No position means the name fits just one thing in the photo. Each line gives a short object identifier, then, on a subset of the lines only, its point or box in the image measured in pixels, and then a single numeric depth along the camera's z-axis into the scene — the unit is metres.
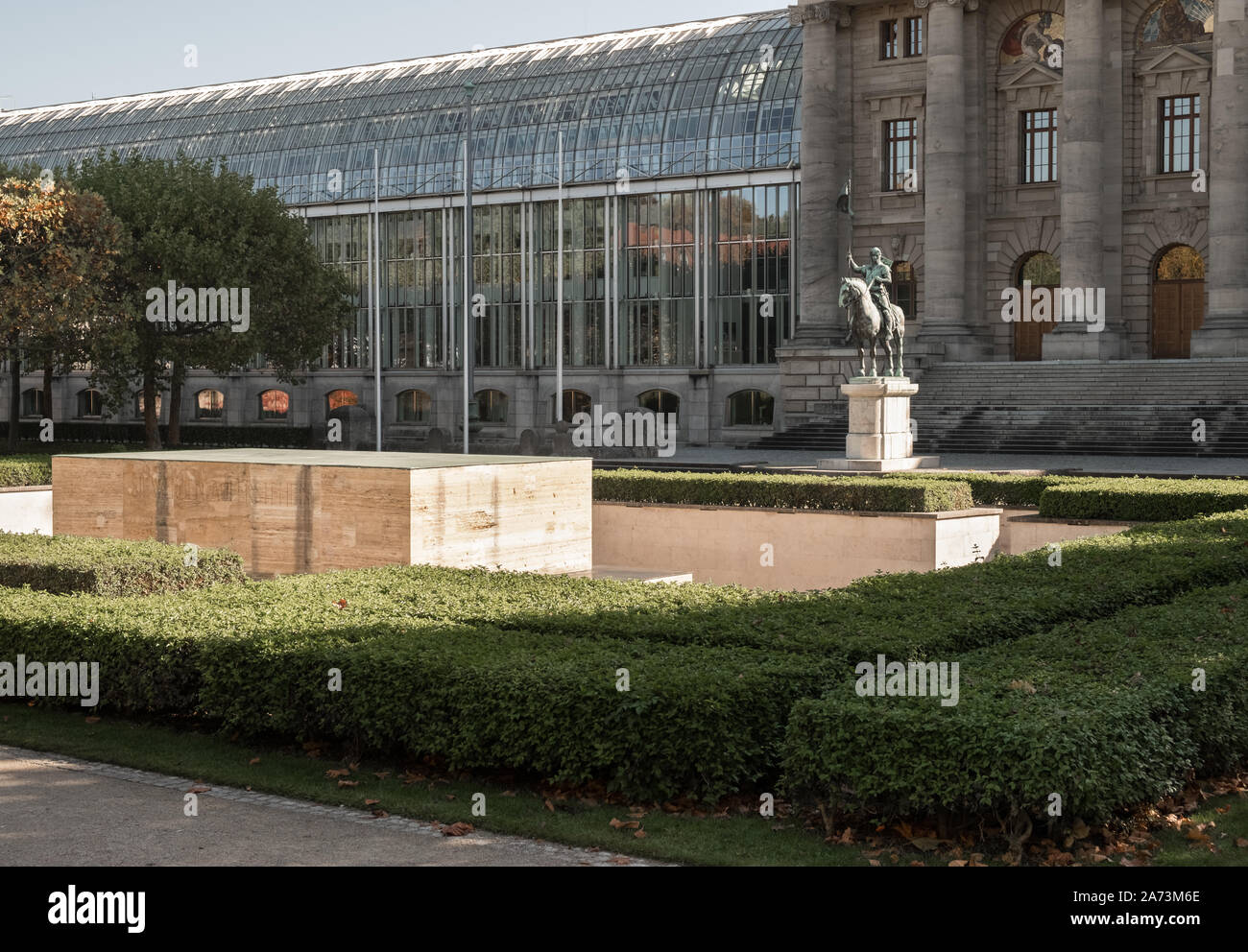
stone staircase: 51.03
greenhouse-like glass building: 71.44
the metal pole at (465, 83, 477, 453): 61.10
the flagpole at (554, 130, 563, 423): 60.41
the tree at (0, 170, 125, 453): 46.53
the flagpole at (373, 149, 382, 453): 66.54
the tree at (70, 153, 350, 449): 56.09
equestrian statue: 43.06
